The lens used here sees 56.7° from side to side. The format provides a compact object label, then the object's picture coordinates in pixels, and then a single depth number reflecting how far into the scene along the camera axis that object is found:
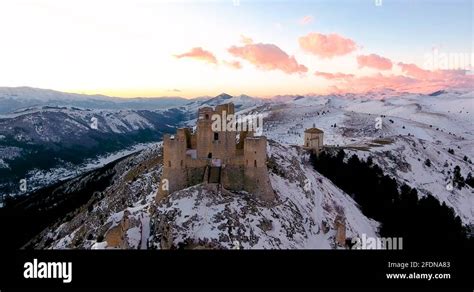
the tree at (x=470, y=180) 113.87
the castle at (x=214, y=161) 52.00
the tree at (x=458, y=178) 107.78
